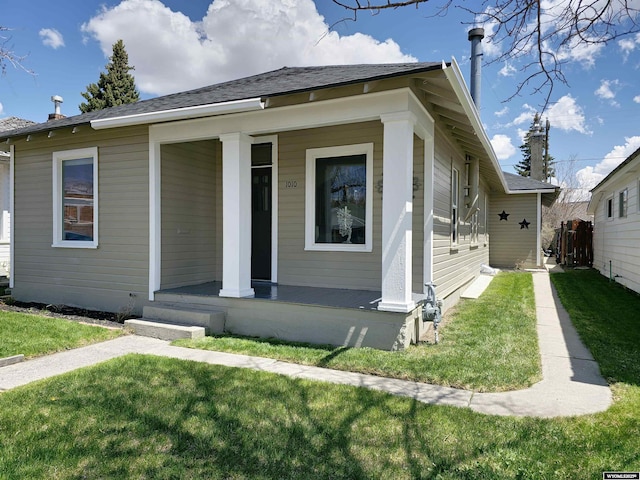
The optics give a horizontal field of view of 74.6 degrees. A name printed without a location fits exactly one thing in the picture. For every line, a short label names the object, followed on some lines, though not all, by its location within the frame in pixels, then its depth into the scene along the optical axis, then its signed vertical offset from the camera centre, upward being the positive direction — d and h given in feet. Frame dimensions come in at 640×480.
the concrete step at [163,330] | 16.71 -3.77
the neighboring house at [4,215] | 35.73 +1.80
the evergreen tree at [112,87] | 75.82 +27.20
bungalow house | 15.10 +1.75
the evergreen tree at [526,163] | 120.57 +21.96
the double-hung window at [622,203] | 31.24 +2.73
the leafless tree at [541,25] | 9.83 +5.26
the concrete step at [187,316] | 17.38 -3.36
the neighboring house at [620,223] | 27.44 +1.17
